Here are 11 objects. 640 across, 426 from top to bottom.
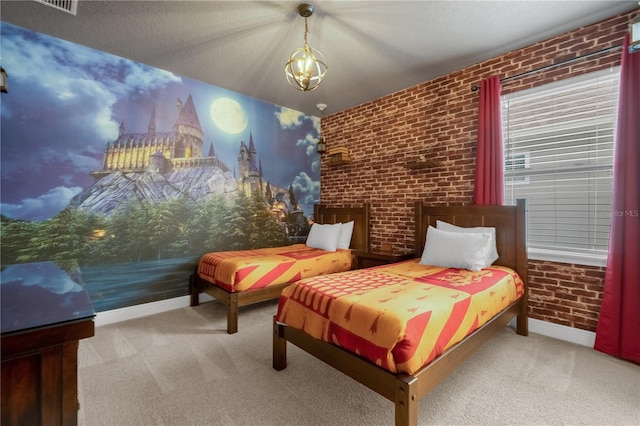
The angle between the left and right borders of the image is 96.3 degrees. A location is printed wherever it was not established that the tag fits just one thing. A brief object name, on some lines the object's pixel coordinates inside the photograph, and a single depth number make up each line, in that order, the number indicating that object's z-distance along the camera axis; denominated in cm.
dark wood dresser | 98
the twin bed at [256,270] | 305
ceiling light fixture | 226
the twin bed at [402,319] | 154
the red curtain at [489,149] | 312
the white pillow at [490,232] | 302
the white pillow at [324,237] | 423
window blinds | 266
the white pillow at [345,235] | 448
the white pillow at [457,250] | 279
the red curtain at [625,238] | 235
